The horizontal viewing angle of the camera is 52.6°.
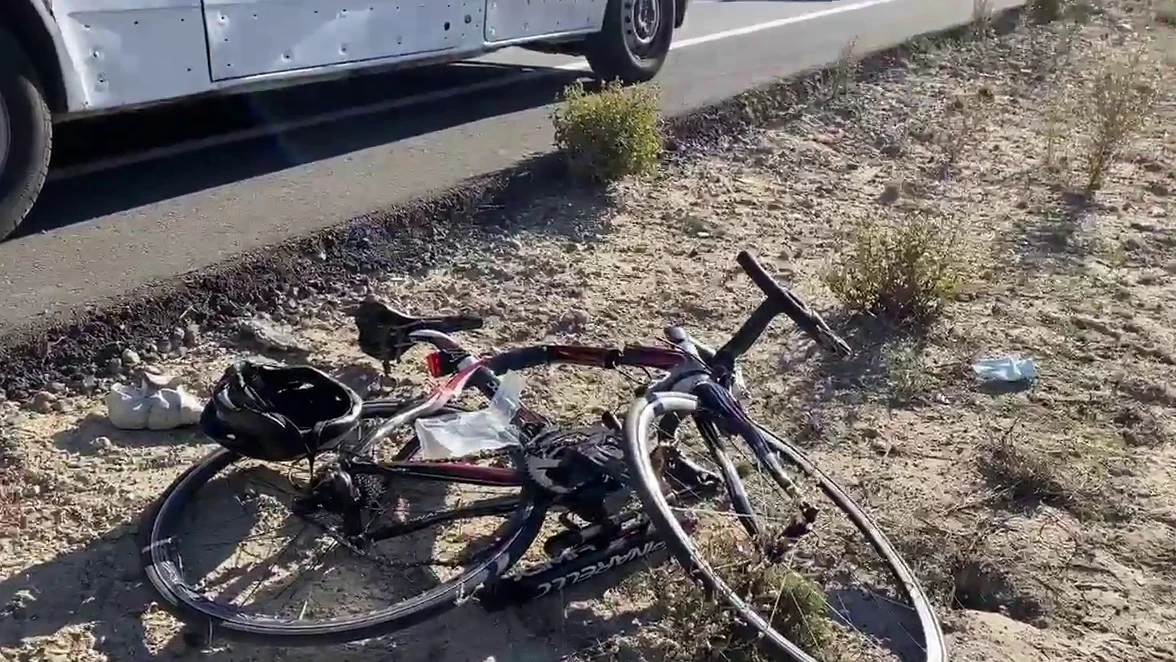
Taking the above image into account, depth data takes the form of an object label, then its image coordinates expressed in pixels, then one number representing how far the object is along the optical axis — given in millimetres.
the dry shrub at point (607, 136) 6672
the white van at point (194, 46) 5184
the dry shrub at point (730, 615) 3047
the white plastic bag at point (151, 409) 4039
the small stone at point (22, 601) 3168
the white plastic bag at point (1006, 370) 5121
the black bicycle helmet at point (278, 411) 3182
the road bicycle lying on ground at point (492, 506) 3078
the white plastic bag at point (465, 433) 3426
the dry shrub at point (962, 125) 8117
